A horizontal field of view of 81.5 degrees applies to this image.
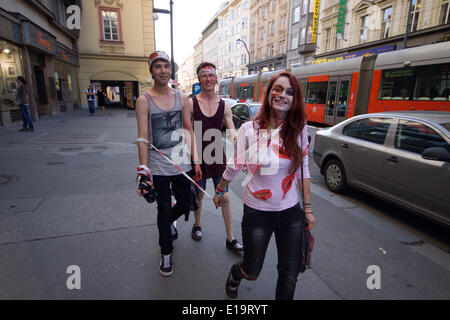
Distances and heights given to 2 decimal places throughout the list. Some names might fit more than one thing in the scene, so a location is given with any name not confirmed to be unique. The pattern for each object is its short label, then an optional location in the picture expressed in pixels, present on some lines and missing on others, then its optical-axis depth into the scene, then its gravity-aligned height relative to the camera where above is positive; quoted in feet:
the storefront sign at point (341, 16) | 80.59 +26.01
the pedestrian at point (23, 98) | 32.14 -0.29
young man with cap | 7.88 -1.34
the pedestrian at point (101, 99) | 61.87 -0.32
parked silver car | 10.53 -2.62
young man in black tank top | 9.34 -0.58
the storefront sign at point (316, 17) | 93.76 +29.93
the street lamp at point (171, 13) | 41.15 +13.64
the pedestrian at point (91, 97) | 62.49 +0.10
